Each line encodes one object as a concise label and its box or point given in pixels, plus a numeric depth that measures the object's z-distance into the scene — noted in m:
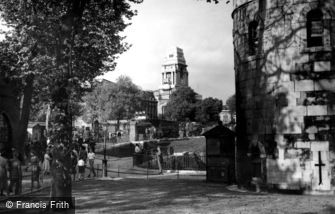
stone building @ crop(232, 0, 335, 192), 14.39
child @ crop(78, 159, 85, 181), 20.16
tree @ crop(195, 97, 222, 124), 87.62
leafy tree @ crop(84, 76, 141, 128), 75.75
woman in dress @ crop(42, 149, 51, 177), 19.11
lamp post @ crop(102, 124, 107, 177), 21.81
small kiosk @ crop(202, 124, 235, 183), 18.31
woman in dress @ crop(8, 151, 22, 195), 14.52
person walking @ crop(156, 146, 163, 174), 24.81
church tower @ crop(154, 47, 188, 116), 153.75
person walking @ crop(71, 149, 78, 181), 19.58
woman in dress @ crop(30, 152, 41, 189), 16.30
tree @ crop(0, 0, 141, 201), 11.04
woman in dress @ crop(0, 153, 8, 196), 14.08
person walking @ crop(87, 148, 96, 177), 21.92
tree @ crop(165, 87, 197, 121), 88.62
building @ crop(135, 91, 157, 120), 127.29
